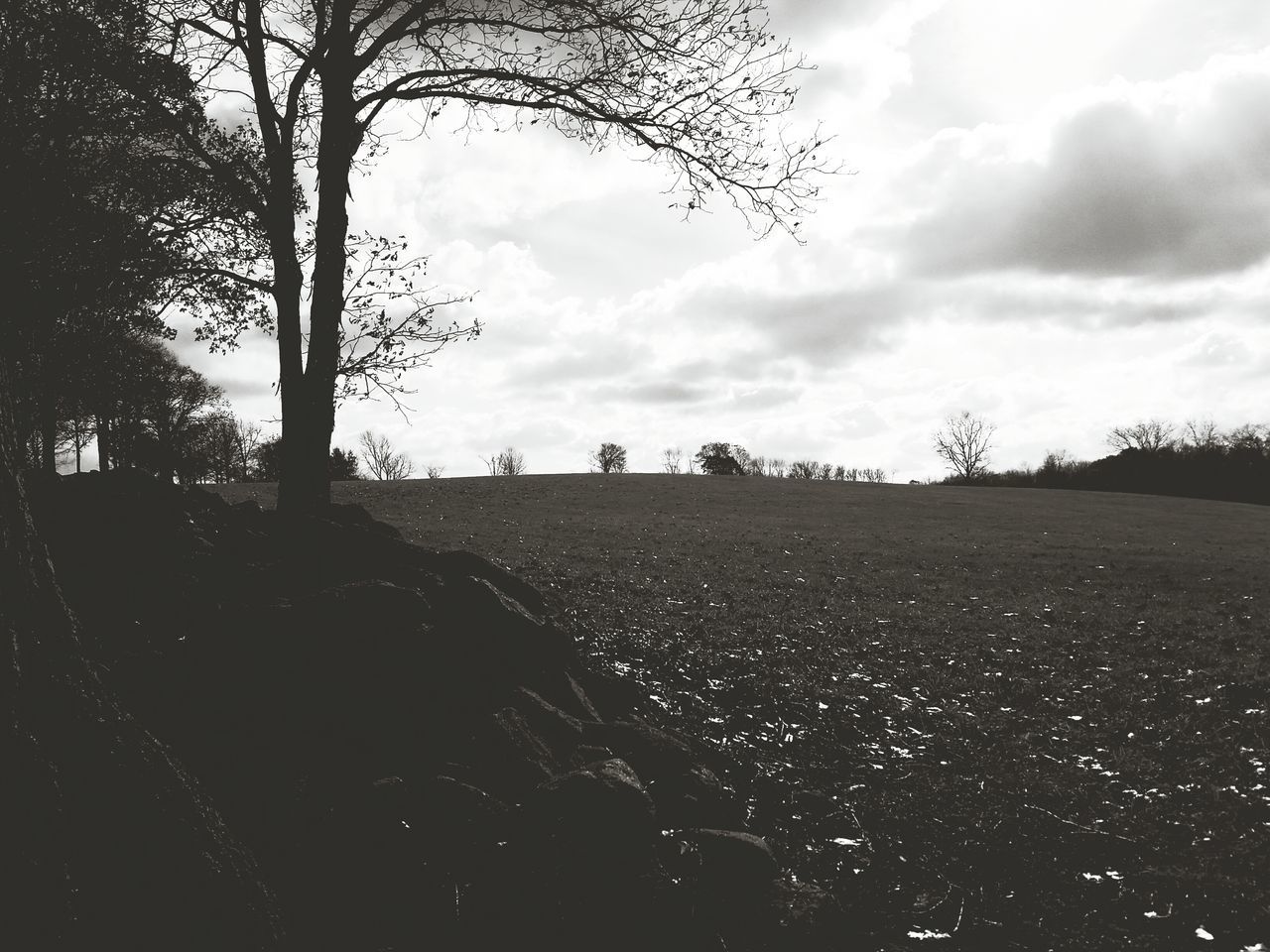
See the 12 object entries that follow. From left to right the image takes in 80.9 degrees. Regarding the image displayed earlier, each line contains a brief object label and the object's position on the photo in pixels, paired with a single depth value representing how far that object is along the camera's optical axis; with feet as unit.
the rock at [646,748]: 18.88
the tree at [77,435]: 107.22
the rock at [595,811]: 14.53
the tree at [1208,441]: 242.45
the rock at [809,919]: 13.55
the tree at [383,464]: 346.13
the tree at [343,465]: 237.25
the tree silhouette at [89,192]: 20.93
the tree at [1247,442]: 232.32
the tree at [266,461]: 227.73
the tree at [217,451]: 168.86
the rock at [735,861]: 14.85
